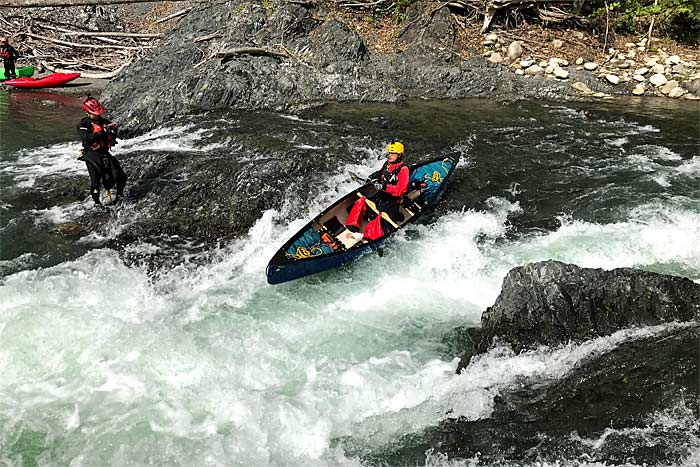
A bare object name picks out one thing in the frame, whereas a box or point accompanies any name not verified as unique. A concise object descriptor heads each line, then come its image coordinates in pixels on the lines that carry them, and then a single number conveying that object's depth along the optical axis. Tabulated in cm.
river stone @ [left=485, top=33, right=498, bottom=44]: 1722
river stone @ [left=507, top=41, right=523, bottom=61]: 1673
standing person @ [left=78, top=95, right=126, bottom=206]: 827
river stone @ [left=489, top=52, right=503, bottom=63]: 1669
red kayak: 1711
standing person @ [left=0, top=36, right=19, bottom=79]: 1722
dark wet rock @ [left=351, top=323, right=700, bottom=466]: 459
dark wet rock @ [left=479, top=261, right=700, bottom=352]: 581
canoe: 729
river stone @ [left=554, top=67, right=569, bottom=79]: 1594
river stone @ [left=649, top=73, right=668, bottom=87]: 1572
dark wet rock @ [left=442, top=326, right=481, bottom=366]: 617
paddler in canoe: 832
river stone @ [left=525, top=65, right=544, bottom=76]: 1616
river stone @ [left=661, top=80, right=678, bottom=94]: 1548
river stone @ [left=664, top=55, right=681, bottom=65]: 1611
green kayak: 1792
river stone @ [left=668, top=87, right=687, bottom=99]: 1520
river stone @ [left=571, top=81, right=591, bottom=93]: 1560
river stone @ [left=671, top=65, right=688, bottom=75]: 1590
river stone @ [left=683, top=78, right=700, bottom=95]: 1519
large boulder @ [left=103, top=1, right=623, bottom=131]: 1419
